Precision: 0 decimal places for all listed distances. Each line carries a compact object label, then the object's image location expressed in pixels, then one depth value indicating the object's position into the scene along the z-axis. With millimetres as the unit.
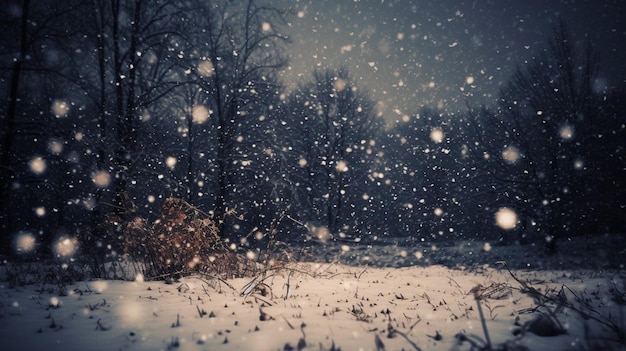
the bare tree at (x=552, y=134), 13219
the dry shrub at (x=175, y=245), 5098
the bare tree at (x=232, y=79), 12945
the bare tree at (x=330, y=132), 24022
